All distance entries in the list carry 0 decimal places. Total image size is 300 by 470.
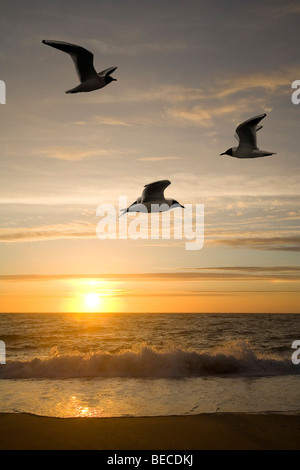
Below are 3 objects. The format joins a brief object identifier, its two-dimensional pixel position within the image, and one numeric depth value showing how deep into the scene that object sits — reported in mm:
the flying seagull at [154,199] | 9109
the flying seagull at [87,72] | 7992
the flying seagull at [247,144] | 8770
